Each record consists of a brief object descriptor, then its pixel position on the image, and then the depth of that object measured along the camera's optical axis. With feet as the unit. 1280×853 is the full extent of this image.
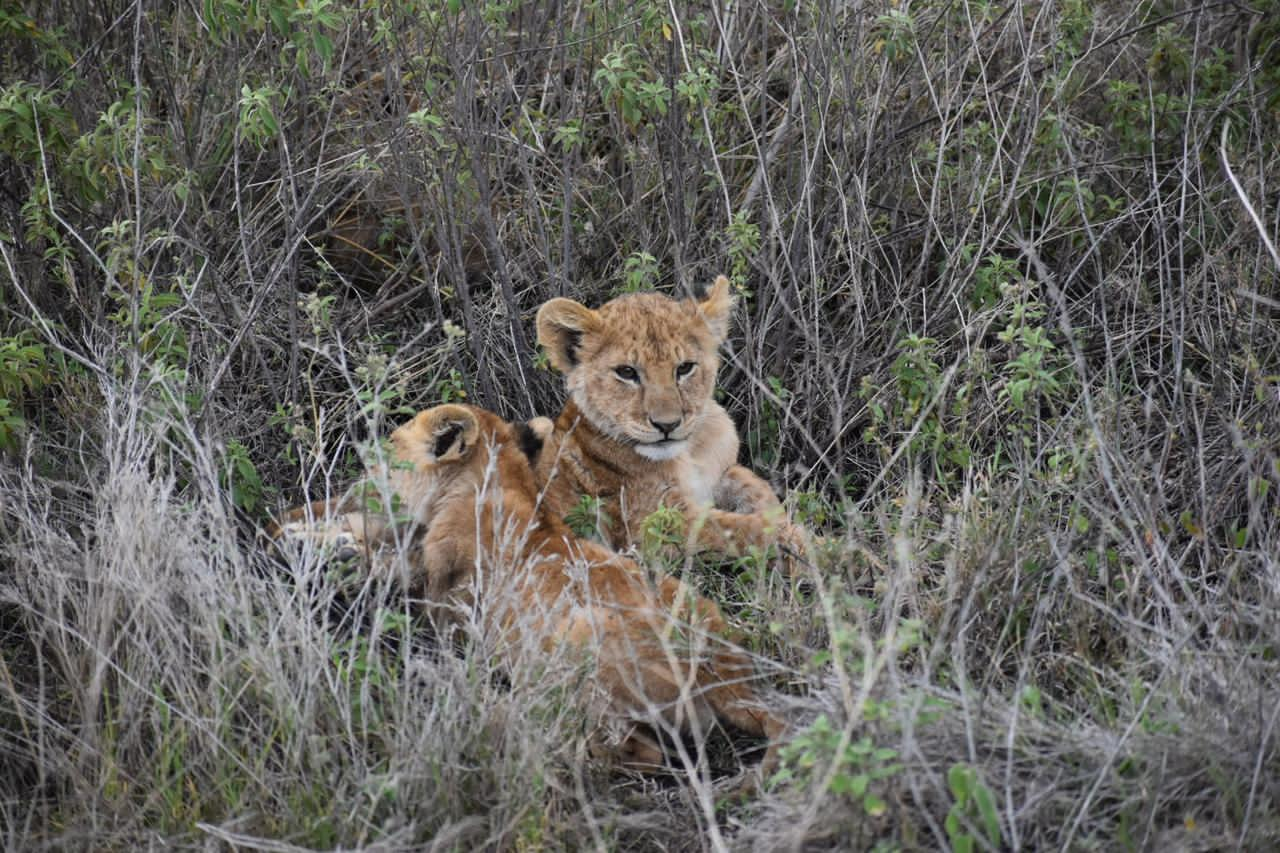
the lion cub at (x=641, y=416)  36.83
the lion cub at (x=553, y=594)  27.66
